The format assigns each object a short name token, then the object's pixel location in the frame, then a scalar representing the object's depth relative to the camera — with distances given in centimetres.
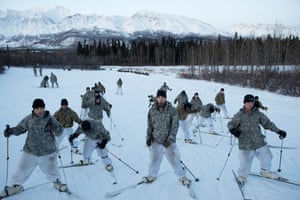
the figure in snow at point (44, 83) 2425
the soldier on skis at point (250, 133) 498
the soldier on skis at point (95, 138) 548
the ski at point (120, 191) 511
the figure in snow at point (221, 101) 1248
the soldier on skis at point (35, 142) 467
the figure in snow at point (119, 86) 2192
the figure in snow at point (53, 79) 2466
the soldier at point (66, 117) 706
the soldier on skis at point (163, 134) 507
